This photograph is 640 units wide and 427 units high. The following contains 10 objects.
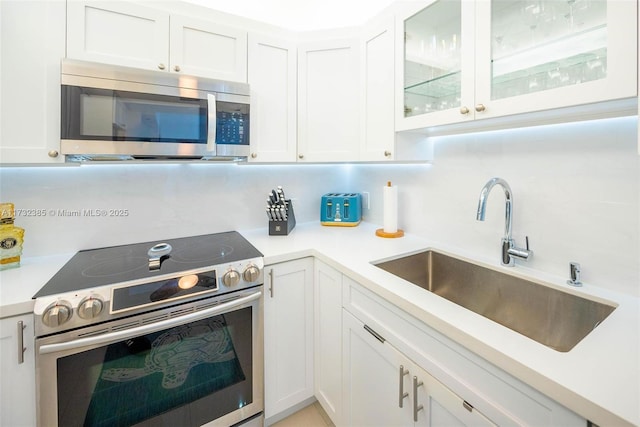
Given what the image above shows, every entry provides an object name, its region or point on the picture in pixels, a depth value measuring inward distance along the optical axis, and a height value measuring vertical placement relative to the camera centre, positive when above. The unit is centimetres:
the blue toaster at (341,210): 213 +1
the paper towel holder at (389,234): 181 -14
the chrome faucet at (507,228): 118 -7
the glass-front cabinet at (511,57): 79 +55
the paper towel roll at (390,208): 181 +2
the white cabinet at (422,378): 68 -49
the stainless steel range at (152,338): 104 -52
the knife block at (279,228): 186 -11
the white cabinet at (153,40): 126 +82
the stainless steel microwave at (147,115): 122 +44
